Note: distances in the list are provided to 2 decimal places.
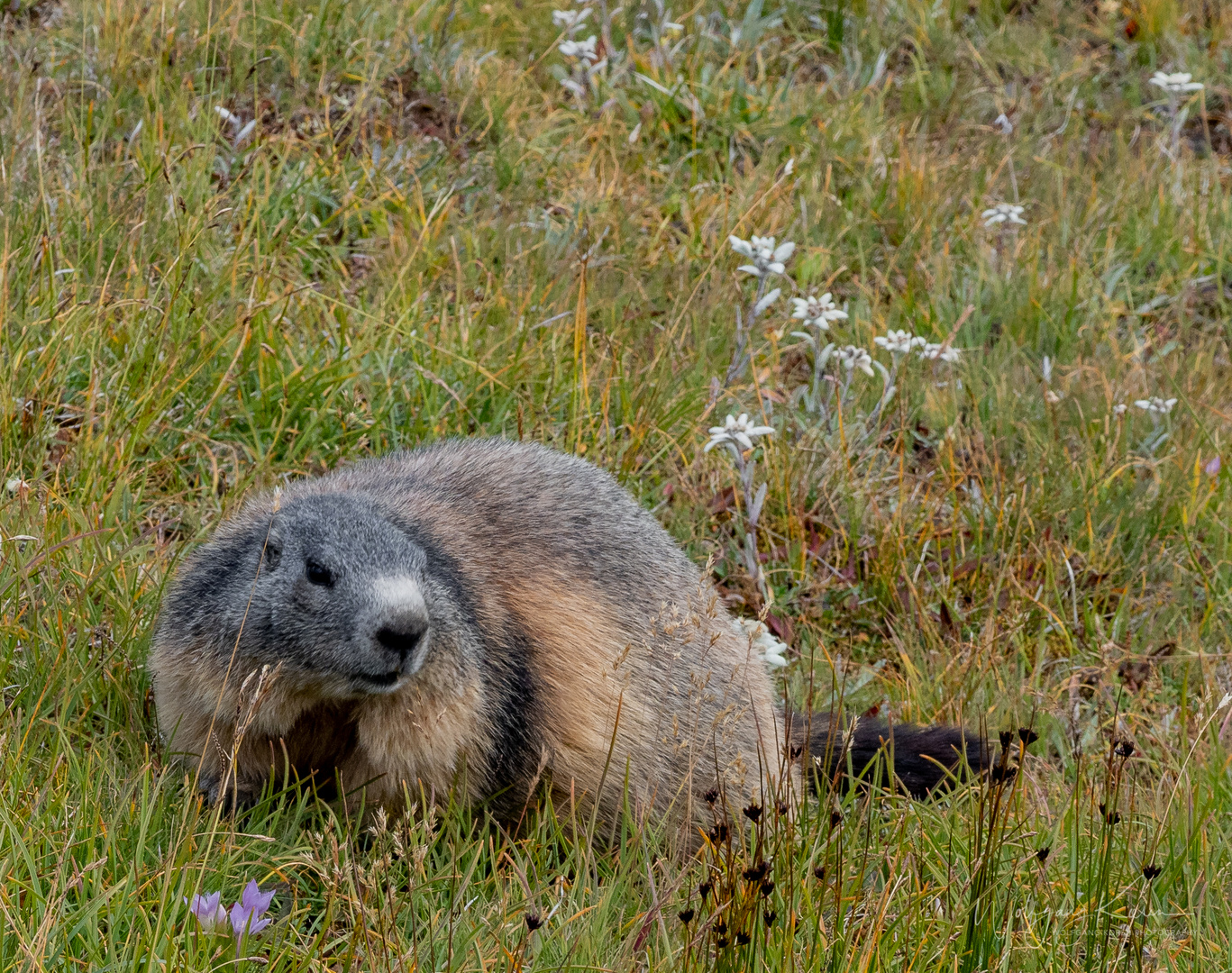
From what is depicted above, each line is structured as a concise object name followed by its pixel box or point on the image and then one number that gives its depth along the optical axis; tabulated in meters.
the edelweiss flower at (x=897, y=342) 10.87
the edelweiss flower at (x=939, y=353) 11.23
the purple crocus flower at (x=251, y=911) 5.15
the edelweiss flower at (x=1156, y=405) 11.31
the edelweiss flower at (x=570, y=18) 13.91
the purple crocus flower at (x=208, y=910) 5.13
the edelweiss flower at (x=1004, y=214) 12.88
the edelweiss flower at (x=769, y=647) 8.62
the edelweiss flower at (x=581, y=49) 13.21
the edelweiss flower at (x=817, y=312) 10.67
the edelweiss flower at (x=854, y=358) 10.96
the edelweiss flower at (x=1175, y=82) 13.73
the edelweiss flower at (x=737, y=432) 9.47
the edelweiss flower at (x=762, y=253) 10.38
